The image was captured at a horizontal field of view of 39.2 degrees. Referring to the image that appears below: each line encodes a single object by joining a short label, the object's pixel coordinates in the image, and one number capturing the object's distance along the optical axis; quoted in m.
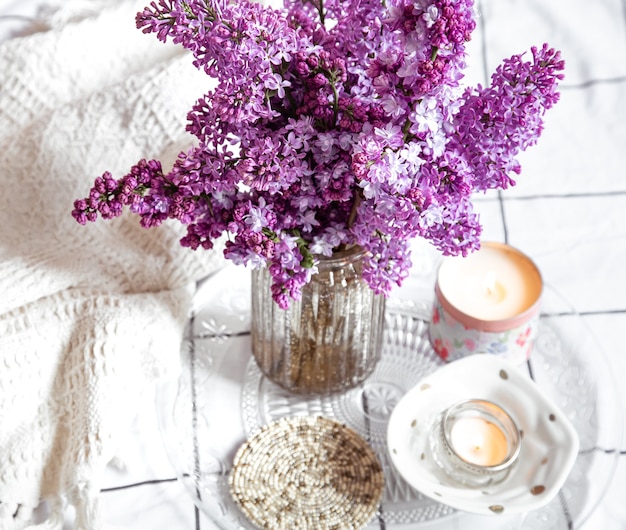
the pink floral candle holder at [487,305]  0.81
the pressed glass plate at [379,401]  0.77
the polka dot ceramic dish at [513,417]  0.74
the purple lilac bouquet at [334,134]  0.52
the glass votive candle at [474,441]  0.76
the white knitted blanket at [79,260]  0.77
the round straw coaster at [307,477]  0.76
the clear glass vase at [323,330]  0.73
